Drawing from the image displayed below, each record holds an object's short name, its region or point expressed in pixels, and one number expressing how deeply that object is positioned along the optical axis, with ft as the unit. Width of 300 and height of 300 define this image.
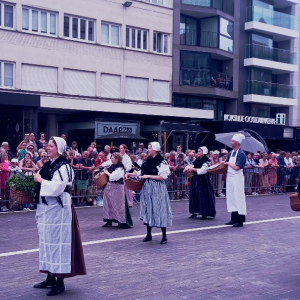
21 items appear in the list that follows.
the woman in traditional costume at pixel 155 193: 34.65
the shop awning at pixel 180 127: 99.06
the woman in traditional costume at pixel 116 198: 40.55
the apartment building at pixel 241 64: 114.42
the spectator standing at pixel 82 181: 55.88
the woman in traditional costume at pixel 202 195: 45.93
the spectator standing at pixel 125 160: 47.39
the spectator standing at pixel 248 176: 71.92
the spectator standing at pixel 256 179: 72.79
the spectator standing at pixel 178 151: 67.91
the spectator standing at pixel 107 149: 62.05
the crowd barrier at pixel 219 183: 55.98
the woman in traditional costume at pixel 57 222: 22.40
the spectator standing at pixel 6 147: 56.36
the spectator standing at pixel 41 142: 63.21
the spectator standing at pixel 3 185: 50.14
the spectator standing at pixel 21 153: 55.17
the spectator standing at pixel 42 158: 50.88
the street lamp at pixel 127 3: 101.65
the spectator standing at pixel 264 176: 73.77
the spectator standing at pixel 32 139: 59.63
